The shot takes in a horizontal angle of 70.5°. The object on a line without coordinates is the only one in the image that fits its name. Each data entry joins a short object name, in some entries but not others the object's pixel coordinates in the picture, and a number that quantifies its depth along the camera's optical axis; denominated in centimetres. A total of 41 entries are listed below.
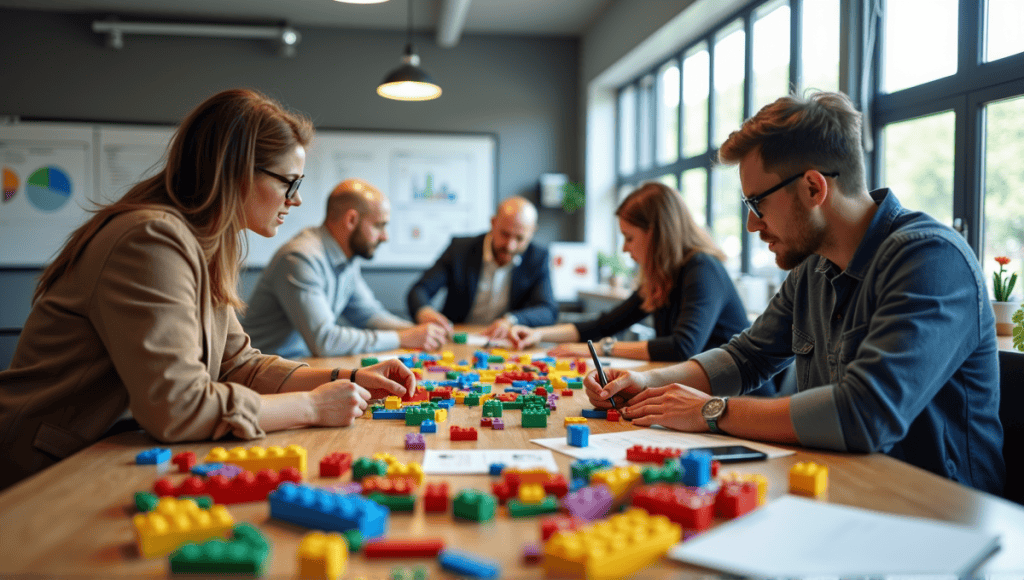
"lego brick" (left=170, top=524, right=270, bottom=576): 78
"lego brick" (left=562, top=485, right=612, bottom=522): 94
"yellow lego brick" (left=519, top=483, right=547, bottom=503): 98
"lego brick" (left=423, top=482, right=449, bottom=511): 98
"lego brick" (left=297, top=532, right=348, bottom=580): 76
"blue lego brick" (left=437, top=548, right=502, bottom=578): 78
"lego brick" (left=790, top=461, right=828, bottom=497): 105
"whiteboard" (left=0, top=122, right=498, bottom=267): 612
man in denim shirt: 129
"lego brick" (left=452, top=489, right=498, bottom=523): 94
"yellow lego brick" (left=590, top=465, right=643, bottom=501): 100
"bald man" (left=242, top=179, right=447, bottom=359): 295
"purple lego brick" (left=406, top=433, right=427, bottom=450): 135
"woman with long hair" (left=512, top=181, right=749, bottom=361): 271
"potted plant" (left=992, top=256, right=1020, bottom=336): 232
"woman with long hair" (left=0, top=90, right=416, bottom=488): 131
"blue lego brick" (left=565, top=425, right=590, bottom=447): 133
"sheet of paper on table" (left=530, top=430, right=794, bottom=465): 128
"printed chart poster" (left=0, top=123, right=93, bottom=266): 611
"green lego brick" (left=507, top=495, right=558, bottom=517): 96
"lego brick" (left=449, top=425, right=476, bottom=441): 143
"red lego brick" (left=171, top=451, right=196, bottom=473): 118
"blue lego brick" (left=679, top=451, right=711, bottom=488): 105
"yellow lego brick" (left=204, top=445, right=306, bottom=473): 116
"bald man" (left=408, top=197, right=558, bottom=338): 423
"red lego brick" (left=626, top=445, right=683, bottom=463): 122
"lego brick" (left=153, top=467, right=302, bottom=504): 102
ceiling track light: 603
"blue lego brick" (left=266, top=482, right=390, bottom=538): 88
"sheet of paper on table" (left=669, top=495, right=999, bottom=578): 79
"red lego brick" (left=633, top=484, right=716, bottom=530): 91
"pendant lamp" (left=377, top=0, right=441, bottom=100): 440
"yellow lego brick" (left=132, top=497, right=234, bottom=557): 83
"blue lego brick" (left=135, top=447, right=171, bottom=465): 121
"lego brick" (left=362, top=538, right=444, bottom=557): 83
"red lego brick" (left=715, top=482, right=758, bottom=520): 95
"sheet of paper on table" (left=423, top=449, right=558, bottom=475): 118
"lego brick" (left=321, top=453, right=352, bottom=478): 114
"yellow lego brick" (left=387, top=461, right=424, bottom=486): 109
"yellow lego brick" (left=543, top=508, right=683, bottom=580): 78
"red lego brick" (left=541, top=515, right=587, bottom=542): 86
